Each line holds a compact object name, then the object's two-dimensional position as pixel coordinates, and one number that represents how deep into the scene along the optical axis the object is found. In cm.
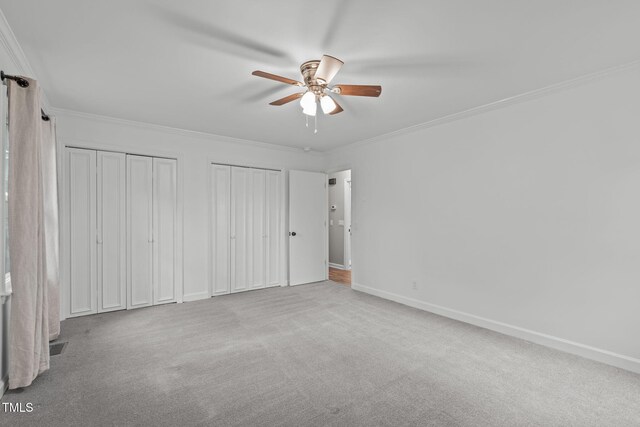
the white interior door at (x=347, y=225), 711
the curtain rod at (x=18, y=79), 206
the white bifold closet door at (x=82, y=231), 374
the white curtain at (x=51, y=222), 294
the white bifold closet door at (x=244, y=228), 482
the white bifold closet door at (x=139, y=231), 411
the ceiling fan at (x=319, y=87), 218
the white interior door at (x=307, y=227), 550
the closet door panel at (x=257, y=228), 515
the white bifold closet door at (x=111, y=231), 392
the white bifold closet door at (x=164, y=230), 428
